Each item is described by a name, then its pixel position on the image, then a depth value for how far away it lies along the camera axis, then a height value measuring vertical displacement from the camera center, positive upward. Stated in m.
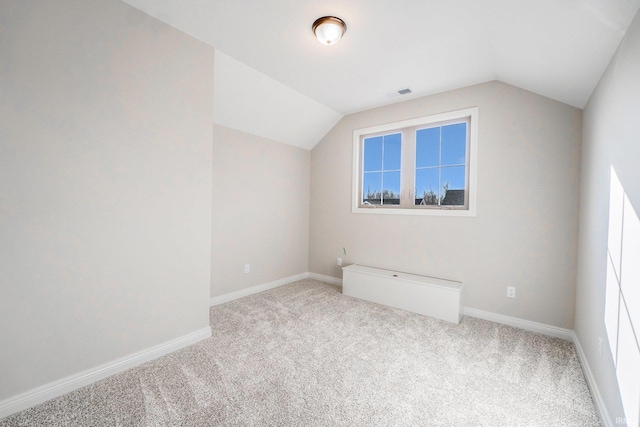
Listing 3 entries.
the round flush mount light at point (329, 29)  1.98 +1.35
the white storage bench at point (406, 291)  2.87 -0.93
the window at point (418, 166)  3.17 +0.59
